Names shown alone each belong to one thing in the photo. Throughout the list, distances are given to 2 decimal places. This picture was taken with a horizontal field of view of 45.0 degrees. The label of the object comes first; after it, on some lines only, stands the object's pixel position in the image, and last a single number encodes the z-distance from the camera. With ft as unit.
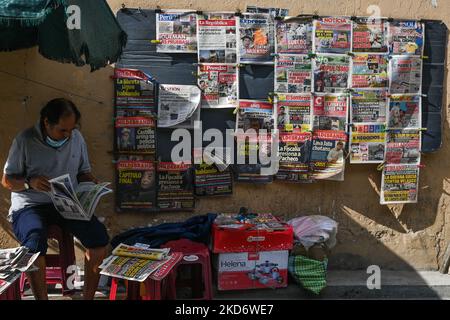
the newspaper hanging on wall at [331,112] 15.38
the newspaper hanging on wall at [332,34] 15.08
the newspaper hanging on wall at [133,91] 14.53
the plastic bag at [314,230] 14.55
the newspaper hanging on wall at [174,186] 14.97
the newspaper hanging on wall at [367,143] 15.56
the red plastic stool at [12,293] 10.18
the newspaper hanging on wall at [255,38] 14.82
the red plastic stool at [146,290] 11.19
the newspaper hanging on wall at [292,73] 15.05
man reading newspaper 11.39
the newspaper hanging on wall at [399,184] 15.74
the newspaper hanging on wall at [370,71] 15.35
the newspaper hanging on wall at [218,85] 14.84
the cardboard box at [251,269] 13.94
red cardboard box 13.74
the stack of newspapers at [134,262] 10.57
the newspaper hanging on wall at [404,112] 15.62
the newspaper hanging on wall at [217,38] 14.71
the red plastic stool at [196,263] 13.12
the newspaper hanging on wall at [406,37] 15.39
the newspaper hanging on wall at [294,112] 15.23
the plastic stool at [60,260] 12.32
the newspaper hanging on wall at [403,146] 15.69
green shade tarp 9.29
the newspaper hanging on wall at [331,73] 15.23
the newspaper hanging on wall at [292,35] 14.97
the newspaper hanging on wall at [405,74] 15.43
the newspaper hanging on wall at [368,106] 15.48
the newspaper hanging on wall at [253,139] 15.08
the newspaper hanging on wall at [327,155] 15.44
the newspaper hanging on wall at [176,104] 14.73
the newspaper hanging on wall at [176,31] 14.55
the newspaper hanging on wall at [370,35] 15.28
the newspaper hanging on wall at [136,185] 14.76
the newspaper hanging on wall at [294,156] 15.33
